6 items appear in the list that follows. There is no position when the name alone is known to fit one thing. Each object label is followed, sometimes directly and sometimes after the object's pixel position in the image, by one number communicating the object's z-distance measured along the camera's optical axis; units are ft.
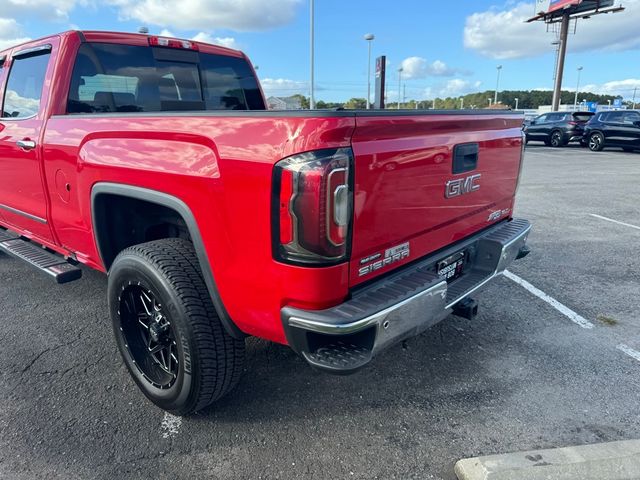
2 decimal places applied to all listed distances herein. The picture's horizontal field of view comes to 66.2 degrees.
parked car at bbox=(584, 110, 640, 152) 58.80
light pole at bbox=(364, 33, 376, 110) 98.30
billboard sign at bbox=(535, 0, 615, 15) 104.63
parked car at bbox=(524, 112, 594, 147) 68.87
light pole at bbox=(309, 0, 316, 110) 77.94
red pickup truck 6.54
